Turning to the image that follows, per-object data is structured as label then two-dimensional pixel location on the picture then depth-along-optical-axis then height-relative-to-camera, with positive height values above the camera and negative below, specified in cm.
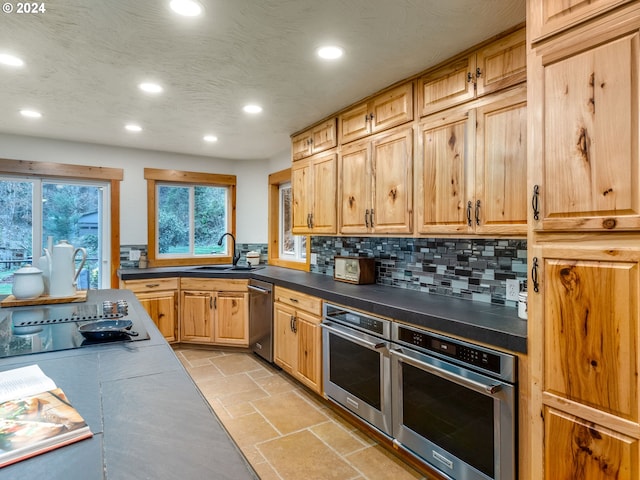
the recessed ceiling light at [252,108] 305 +108
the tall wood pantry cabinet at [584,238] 121 -1
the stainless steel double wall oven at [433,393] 160 -82
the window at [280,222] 481 +19
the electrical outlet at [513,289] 210 -31
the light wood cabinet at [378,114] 251 +92
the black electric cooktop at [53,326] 138 -39
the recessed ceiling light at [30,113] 312 +107
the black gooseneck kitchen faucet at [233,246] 466 -12
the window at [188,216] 463 +28
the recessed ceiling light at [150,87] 259 +107
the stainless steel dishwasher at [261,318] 360 -83
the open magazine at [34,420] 70 -39
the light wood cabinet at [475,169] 187 +38
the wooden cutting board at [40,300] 209 -36
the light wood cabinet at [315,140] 325 +91
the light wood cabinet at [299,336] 288 -84
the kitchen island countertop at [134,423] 65 -41
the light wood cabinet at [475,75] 188 +91
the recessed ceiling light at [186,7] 167 +106
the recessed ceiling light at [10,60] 218 +107
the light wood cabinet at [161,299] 400 -68
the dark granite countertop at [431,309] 164 -41
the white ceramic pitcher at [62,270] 220 -20
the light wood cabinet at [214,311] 410 -83
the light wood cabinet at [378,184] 250 +39
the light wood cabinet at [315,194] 322 +40
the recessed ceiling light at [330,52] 211 +108
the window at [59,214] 390 +26
